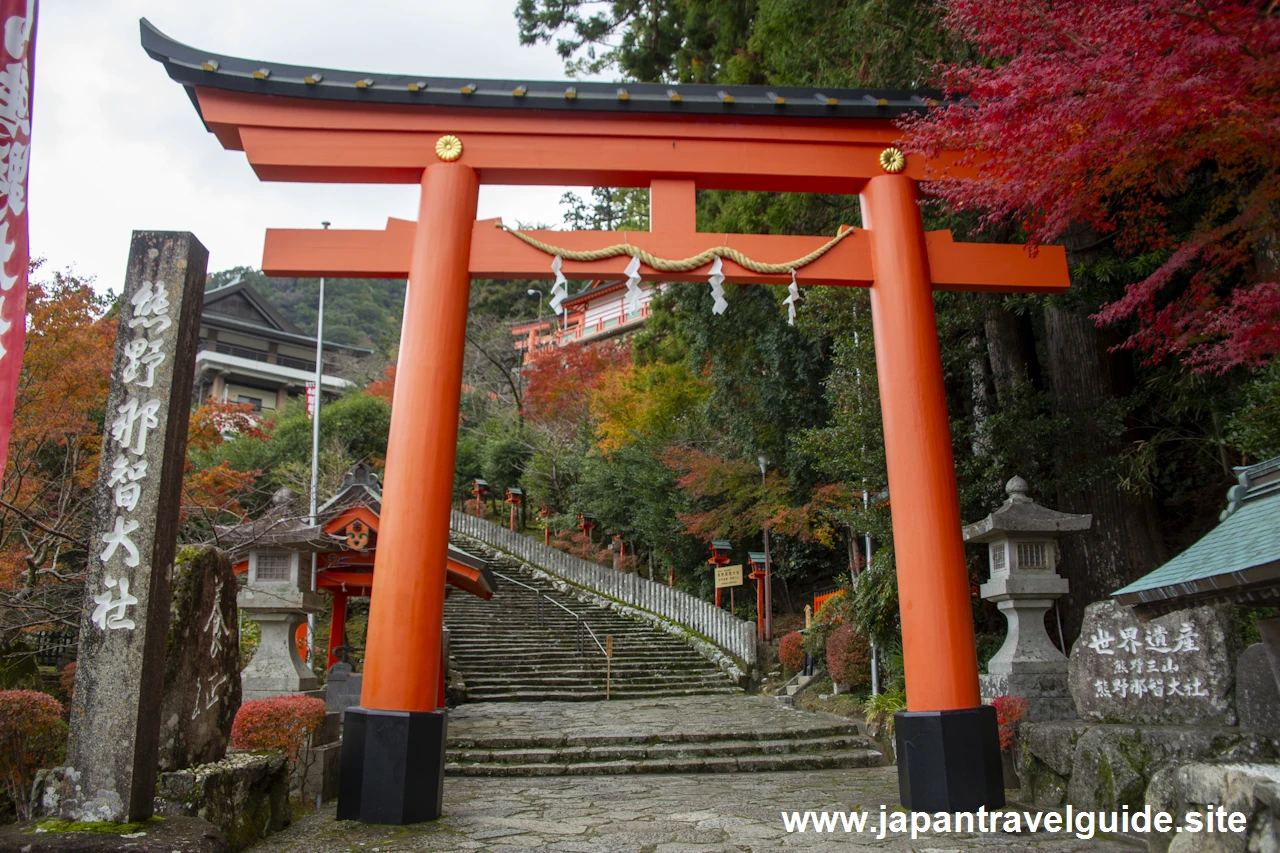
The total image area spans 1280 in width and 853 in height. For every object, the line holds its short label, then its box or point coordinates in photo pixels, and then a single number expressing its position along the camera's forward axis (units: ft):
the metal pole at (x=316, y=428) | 60.54
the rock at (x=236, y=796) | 13.33
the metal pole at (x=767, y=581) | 49.74
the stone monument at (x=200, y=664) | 14.20
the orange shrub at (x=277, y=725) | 18.79
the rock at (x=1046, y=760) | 16.92
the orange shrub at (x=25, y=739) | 17.34
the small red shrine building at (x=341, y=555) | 25.96
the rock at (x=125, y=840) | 10.66
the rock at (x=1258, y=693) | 13.20
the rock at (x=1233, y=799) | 9.66
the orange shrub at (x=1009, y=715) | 19.53
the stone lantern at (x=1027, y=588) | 20.61
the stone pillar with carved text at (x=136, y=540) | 12.07
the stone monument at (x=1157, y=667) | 14.32
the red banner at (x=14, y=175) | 9.66
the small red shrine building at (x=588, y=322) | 115.65
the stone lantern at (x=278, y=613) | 24.30
